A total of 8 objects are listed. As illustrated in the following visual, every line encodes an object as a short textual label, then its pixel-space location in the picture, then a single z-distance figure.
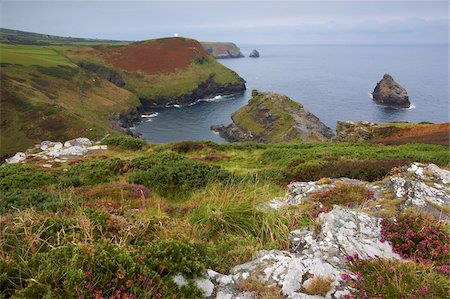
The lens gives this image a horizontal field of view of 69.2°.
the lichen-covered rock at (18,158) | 35.71
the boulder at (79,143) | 42.50
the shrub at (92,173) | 18.89
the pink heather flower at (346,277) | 5.36
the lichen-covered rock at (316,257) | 5.41
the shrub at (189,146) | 37.34
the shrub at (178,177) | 16.09
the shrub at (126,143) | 40.16
